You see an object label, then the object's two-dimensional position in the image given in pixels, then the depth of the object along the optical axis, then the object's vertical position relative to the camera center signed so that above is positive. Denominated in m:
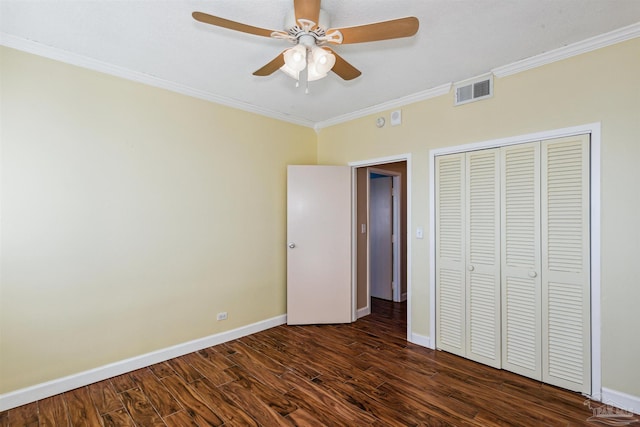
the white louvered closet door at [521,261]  2.44 -0.39
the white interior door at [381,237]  4.73 -0.38
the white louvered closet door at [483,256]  2.66 -0.39
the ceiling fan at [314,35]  1.58 +1.00
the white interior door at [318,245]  3.72 -0.40
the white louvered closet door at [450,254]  2.87 -0.40
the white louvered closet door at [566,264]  2.23 -0.38
